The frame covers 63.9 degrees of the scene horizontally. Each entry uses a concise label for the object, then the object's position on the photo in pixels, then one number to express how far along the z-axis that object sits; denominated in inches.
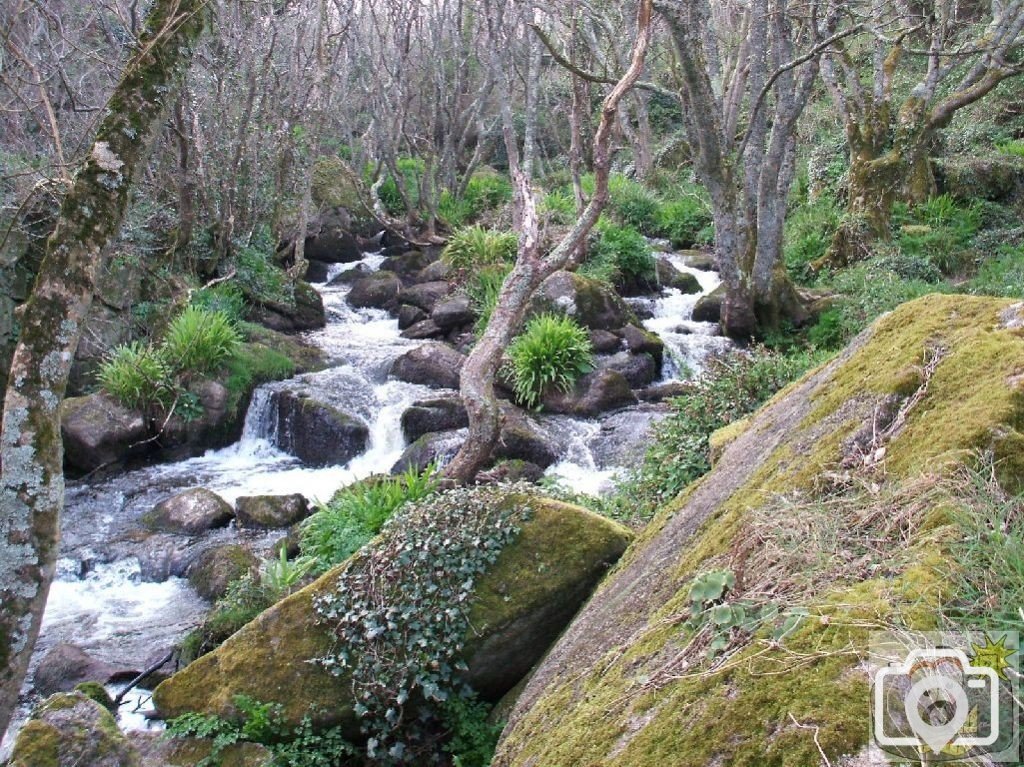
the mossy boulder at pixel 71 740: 152.5
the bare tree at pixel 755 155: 409.1
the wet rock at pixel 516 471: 325.5
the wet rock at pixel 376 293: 629.6
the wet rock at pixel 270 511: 352.5
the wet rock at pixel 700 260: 642.8
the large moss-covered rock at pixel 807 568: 73.5
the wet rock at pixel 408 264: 694.5
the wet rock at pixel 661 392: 443.3
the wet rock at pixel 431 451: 370.3
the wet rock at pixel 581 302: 500.4
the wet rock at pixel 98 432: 403.9
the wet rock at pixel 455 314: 547.2
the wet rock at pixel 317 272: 698.2
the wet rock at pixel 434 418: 415.5
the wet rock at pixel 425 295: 603.2
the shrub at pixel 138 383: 422.9
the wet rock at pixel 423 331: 553.9
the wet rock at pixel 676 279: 601.0
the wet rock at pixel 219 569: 299.6
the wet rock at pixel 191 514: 350.0
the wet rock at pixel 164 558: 321.4
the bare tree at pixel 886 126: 532.1
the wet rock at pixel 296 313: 560.4
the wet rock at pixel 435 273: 634.2
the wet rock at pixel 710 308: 533.3
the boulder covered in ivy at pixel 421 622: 165.9
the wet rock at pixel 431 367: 470.6
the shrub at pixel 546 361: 437.7
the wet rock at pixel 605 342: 484.1
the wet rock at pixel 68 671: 246.1
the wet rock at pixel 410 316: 586.2
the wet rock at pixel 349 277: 685.9
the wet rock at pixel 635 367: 463.5
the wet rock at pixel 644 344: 480.1
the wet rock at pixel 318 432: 419.2
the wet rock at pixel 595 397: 431.8
